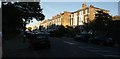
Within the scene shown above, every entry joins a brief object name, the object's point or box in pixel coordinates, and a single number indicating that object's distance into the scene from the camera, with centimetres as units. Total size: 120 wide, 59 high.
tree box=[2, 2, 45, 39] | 1308
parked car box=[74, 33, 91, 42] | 1316
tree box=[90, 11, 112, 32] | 1555
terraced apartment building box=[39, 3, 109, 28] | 2634
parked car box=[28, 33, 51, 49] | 818
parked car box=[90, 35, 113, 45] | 1072
